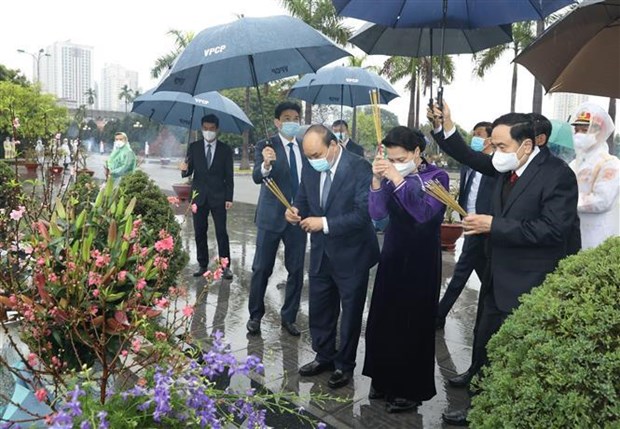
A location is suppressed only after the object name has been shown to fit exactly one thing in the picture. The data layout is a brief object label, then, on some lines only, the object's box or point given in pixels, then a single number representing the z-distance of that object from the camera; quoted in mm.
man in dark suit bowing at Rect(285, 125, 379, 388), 3543
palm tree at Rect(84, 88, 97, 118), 109062
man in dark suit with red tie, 2766
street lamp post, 34500
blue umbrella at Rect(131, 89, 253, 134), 6758
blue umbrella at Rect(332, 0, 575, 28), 3396
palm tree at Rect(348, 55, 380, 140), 28328
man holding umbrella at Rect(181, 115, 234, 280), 6367
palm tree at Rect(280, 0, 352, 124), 25969
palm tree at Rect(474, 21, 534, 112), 21812
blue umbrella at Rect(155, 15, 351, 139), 3867
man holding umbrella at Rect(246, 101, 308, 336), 4613
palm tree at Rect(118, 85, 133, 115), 105181
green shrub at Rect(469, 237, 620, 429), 1562
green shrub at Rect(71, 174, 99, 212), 2754
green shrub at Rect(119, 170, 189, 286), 4613
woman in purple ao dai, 3115
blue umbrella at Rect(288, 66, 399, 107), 7887
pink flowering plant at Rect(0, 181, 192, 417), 1813
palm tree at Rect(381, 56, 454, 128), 27264
